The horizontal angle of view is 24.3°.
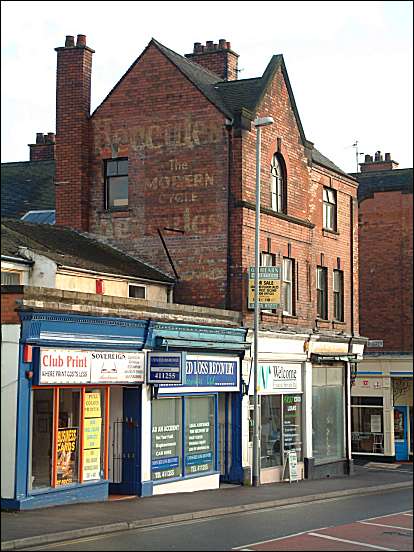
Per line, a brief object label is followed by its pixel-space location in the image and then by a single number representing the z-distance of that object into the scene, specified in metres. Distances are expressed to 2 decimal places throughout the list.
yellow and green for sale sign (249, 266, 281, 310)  26.14
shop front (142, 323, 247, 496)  22.27
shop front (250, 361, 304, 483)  27.61
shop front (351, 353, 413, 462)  38.19
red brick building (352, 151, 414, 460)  37.94
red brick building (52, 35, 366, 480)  27.03
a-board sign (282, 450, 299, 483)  28.09
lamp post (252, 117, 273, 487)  25.41
